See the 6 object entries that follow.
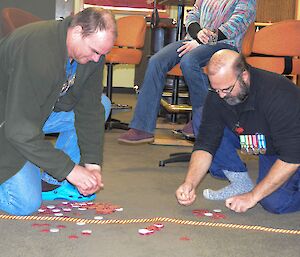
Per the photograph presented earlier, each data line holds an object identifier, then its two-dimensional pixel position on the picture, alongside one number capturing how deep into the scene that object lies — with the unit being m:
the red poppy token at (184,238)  2.44
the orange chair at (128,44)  5.63
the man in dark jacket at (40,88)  2.33
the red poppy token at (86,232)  2.45
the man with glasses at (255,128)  2.63
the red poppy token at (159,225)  2.58
